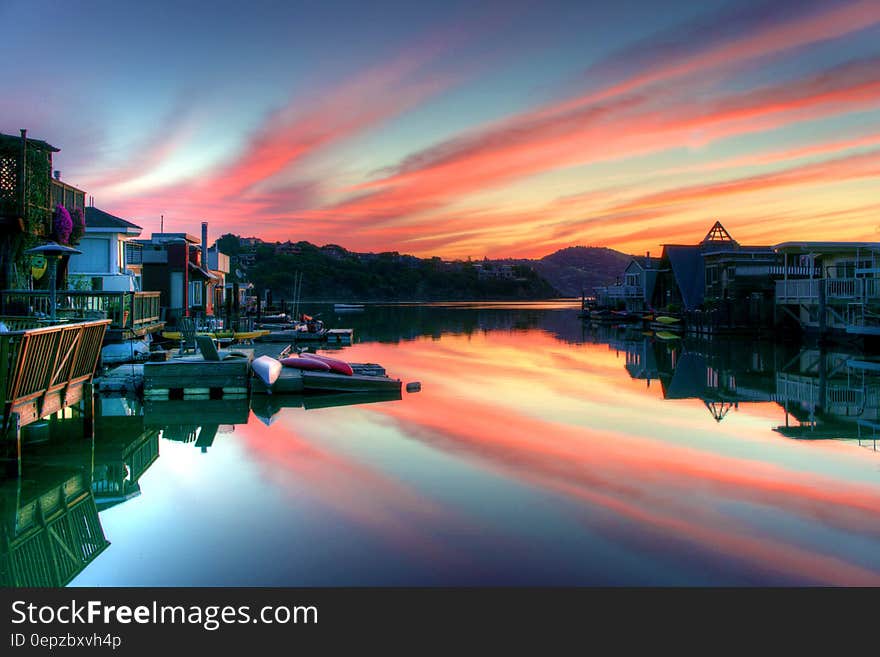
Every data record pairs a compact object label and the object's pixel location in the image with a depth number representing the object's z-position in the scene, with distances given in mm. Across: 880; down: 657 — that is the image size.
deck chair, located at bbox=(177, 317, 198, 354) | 22578
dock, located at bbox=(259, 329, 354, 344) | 38781
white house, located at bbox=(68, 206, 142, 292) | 31438
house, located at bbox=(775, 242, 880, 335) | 34438
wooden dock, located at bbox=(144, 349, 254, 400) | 18781
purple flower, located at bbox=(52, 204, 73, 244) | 24078
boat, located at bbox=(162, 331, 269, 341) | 29578
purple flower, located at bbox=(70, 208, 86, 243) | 25734
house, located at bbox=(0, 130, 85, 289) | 22375
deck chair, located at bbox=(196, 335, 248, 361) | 19672
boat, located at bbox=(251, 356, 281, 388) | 19453
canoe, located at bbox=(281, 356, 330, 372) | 20969
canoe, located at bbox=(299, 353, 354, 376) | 21078
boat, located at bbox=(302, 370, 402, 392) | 20039
